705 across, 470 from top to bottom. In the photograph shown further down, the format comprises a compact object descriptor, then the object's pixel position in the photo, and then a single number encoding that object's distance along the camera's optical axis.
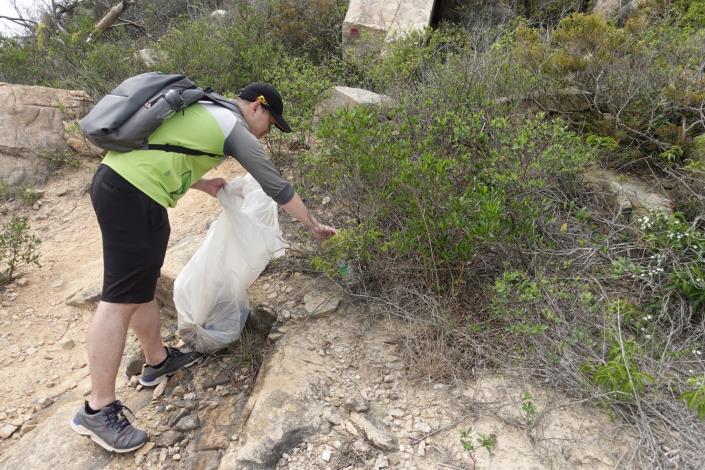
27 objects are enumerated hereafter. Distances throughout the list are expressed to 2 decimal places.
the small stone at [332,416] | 2.05
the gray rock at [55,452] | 2.07
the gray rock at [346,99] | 3.93
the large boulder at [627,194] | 2.91
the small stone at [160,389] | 2.44
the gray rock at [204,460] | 1.97
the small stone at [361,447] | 1.91
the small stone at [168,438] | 2.14
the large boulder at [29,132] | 5.20
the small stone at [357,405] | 2.08
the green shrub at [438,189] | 2.36
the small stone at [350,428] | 1.99
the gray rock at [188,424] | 2.19
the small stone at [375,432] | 1.91
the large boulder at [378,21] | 5.39
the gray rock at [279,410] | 1.93
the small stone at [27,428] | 2.47
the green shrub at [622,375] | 1.83
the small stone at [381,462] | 1.86
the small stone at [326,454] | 1.92
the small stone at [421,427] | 1.96
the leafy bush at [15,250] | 3.88
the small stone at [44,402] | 2.64
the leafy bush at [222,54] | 5.11
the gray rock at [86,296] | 3.44
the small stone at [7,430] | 2.46
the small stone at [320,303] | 2.64
